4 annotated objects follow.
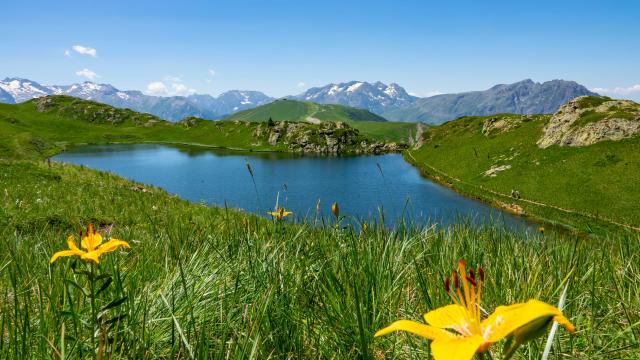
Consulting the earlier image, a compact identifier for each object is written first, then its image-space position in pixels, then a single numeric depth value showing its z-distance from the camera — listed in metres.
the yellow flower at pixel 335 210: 4.13
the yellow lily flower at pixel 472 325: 1.04
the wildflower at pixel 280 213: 4.42
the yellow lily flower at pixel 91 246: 2.07
